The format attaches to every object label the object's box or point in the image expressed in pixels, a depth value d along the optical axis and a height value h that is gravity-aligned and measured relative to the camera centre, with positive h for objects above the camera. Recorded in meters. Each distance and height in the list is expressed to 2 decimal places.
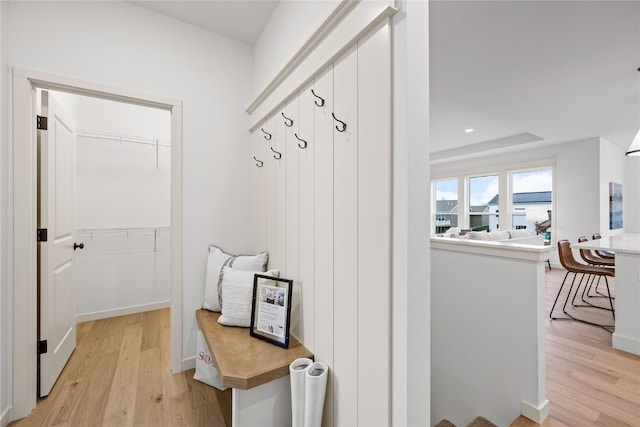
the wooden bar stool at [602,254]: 4.17 -0.62
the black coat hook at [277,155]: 1.86 +0.38
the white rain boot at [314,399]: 1.23 -0.80
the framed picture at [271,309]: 1.54 -0.54
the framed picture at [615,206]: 5.77 +0.15
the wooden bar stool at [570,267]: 3.11 -0.61
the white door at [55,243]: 1.85 -0.22
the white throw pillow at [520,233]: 4.59 -0.33
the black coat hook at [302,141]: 1.54 +0.38
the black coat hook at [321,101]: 1.37 +0.54
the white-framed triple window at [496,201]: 6.19 +0.30
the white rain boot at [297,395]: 1.29 -0.82
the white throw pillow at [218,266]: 1.98 -0.37
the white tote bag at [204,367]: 1.94 -1.06
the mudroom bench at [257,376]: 1.29 -0.73
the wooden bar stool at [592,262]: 3.43 -0.61
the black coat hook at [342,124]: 1.22 +0.37
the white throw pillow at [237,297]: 1.77 -0.53
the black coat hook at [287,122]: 1.69 +0.55
